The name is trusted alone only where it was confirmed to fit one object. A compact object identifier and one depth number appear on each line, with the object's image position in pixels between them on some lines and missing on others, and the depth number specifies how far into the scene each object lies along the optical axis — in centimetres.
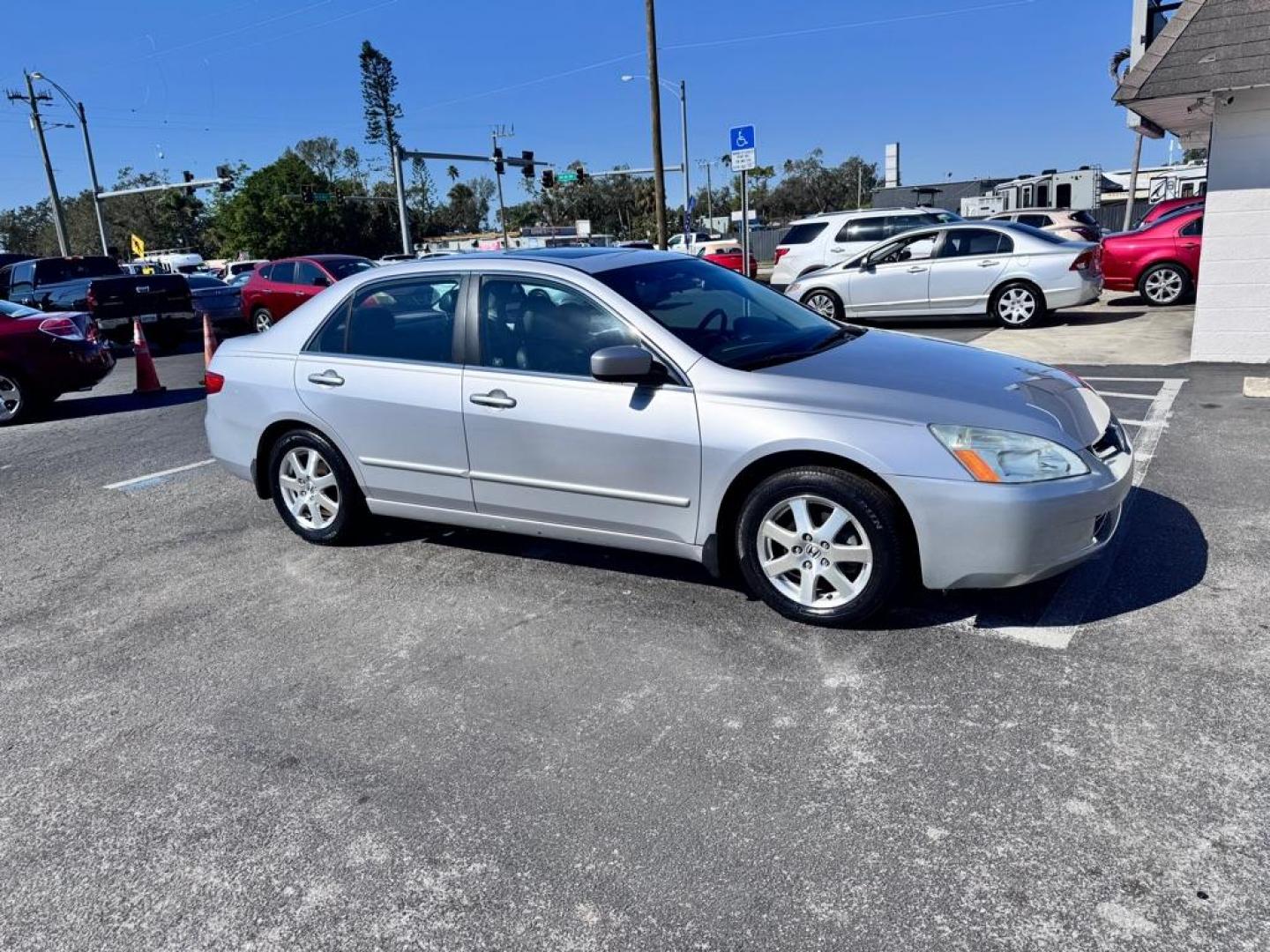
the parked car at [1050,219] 1948
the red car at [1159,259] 1461
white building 913
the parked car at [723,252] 2944
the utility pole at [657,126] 2400
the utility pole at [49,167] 3853
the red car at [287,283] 1662
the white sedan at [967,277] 1277
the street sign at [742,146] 1509
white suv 1598
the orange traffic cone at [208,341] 1132
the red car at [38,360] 1012
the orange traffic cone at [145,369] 1190
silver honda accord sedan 364
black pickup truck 1680
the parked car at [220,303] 1861
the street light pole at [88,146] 3947
